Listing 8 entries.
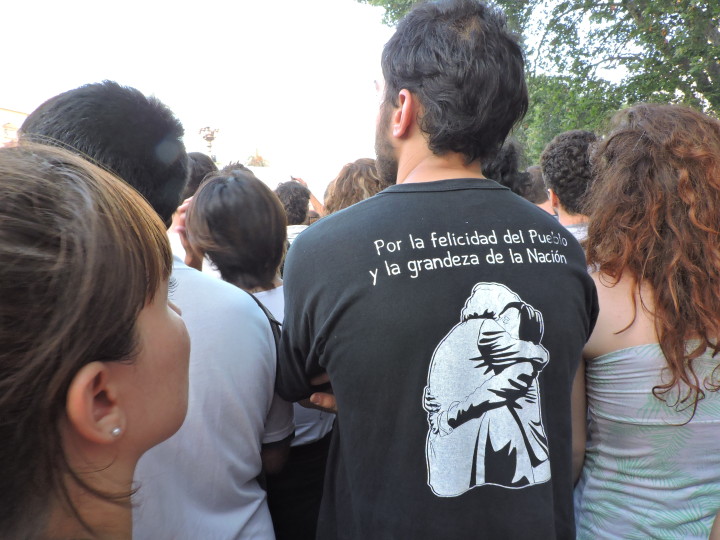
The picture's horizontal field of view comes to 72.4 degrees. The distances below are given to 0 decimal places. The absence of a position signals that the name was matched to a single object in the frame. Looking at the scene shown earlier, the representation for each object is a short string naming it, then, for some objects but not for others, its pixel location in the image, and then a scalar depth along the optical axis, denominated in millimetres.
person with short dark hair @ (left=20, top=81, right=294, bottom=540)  1264
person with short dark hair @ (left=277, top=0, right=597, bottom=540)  1135
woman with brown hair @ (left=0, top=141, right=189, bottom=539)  626
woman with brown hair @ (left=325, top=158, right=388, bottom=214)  3051
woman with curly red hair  1392
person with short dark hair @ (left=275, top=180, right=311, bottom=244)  4422
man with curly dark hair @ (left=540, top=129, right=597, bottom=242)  2932
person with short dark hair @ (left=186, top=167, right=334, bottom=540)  1883
